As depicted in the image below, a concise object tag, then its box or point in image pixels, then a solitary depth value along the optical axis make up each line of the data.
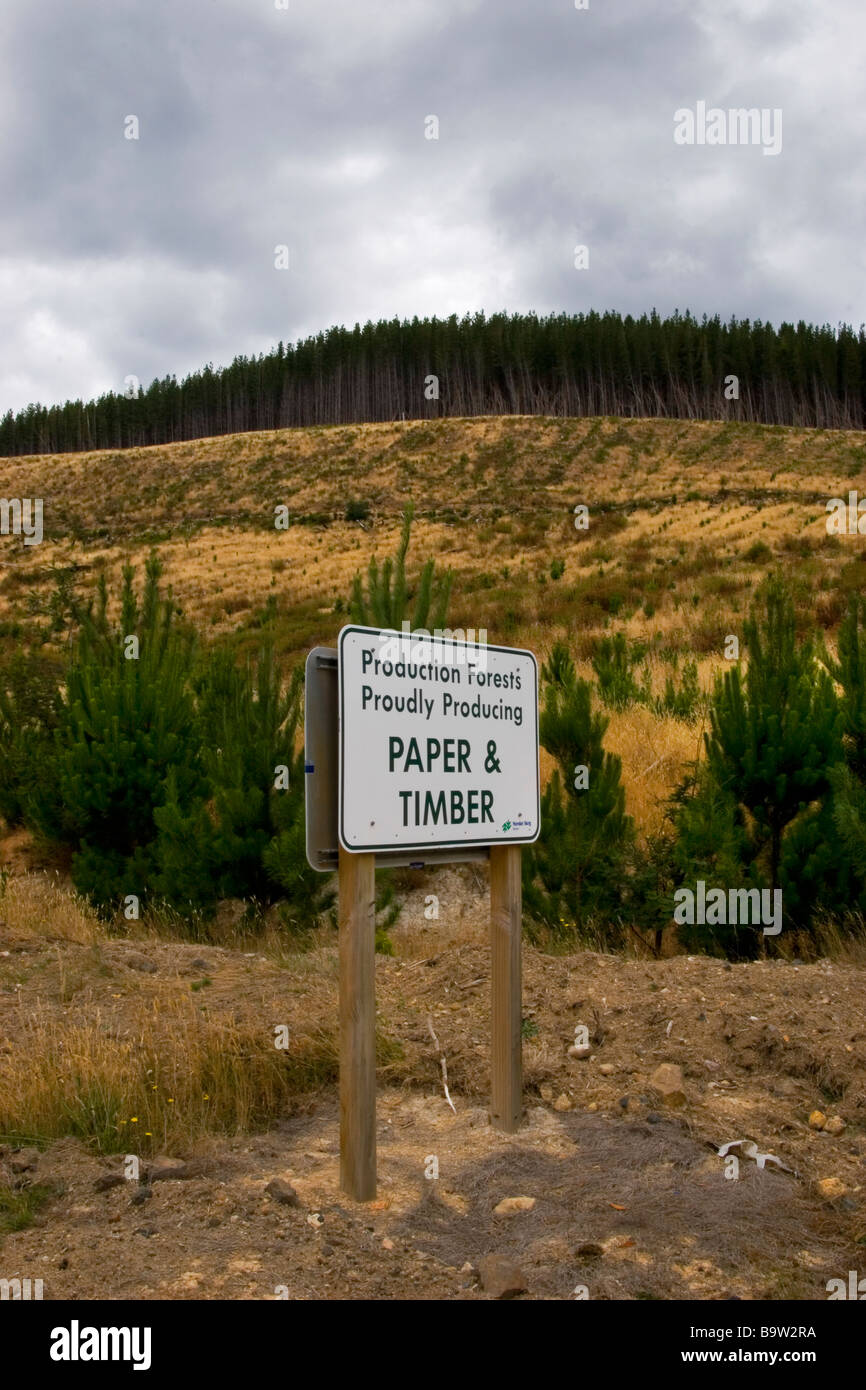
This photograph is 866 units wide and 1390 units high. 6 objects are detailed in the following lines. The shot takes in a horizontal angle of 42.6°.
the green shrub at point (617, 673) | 13.98
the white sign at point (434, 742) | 3.89
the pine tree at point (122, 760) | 9.76
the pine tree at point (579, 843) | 8.06
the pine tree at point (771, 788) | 7.69
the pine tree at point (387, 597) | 7.80
